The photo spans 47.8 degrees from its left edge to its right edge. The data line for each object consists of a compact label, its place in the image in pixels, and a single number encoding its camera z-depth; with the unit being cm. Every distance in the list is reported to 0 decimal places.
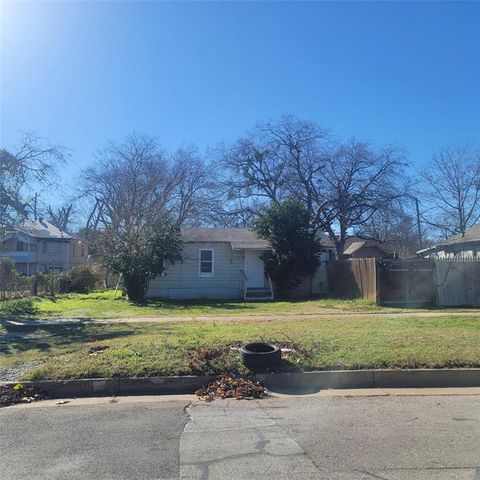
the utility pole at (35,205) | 1942
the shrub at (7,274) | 2616
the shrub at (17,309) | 1820
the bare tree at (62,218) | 7012
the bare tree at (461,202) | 4719
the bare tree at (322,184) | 3781
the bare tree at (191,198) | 4409
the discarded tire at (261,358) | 849
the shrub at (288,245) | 2625
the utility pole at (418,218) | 4812
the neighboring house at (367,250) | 5262
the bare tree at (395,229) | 3856
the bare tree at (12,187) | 1808
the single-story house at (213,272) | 2712
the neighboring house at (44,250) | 5381
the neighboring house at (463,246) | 2726
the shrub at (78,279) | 3166
